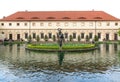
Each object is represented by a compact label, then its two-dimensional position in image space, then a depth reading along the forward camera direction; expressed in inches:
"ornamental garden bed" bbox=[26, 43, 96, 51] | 528.2
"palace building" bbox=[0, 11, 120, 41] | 957.3
